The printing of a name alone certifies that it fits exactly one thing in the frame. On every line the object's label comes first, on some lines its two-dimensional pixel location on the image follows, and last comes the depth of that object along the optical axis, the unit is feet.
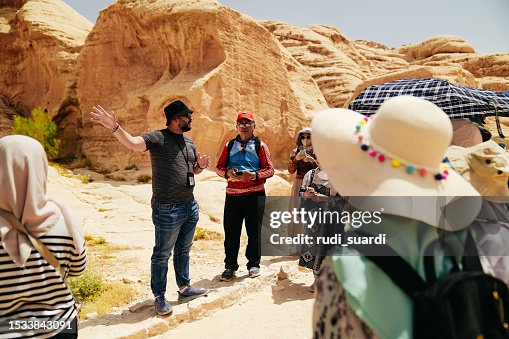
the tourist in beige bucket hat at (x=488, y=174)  5.34
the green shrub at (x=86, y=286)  14.37
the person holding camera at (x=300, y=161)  16.79
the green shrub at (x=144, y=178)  41.70
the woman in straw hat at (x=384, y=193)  3.24
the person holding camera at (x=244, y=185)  15.19
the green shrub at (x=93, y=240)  24.38
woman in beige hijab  5.85
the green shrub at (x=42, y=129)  46.88
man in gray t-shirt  11.79
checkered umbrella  9.93
